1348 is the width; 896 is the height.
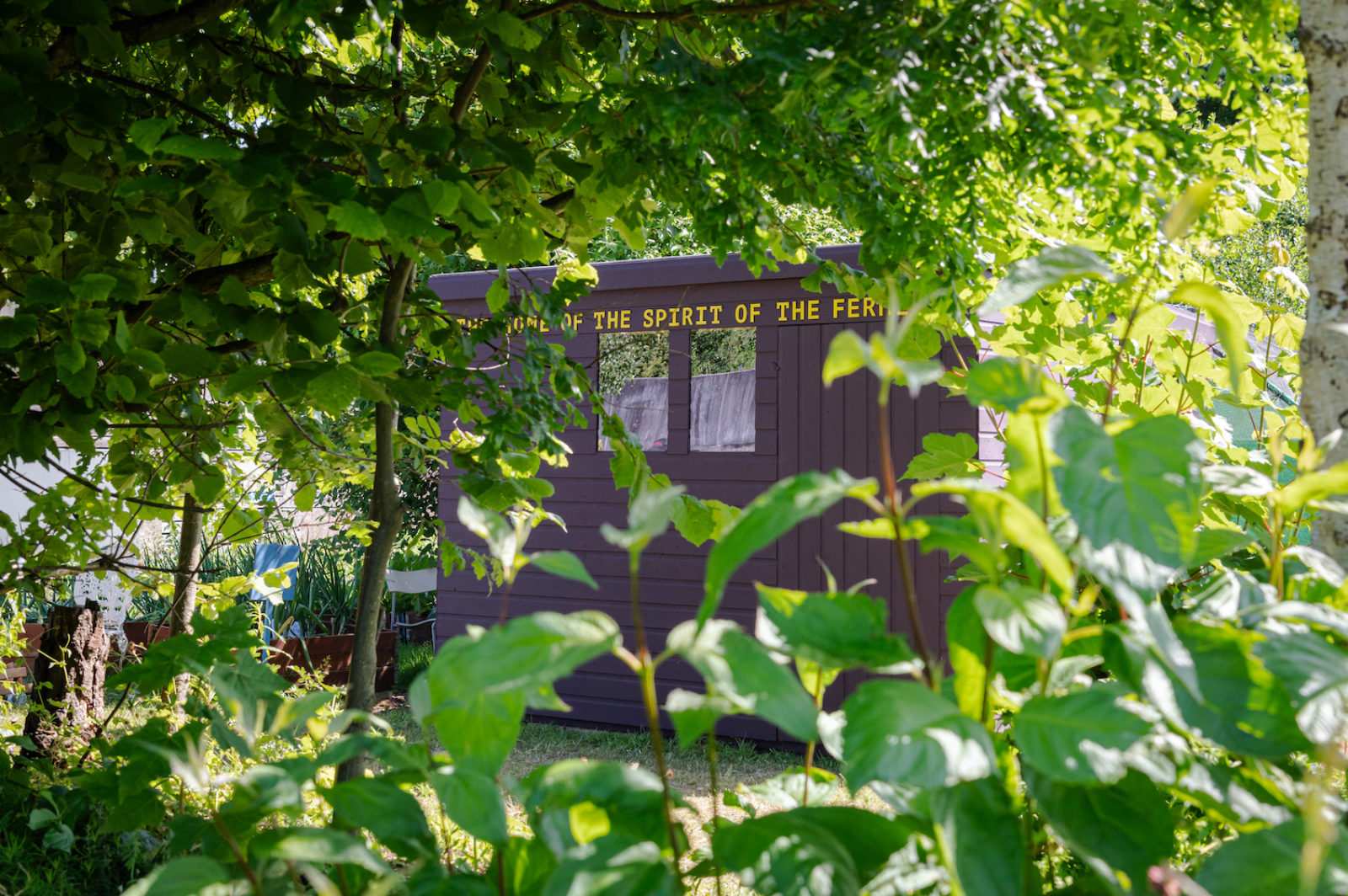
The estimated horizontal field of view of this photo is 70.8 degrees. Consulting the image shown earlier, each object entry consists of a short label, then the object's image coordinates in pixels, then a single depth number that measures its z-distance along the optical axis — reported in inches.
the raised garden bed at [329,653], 256.5
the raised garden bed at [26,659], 194.1
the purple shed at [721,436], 218.2
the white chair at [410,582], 316.5
